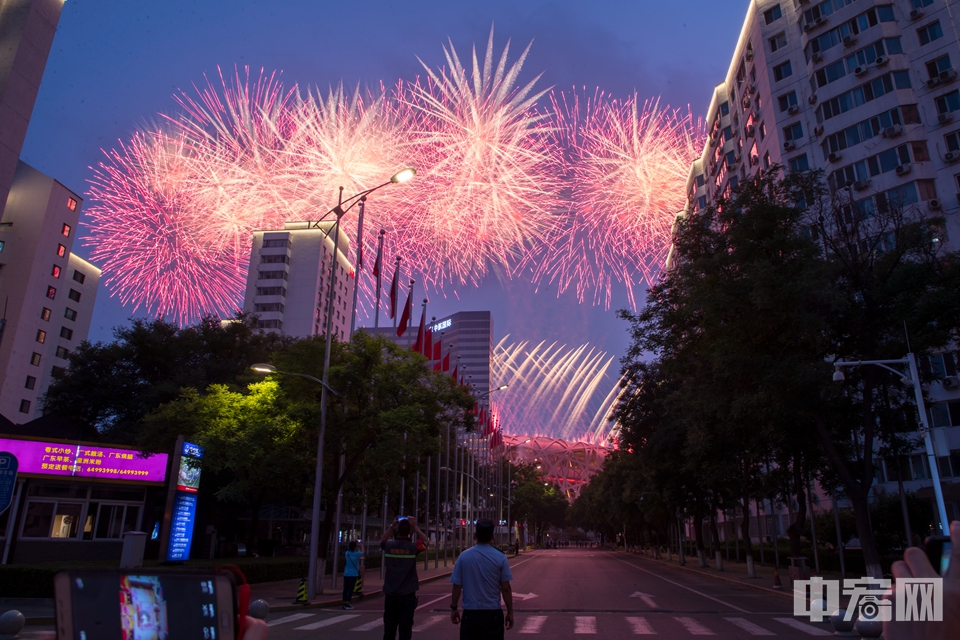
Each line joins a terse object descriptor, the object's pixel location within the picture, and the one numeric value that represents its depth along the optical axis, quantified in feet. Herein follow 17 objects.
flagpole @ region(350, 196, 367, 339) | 84.47
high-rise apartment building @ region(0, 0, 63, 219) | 144.97
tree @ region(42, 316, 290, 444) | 133.49
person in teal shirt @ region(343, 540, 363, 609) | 61.57
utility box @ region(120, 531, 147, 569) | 58.18
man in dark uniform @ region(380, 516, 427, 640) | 28.71
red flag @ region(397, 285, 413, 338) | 98.66
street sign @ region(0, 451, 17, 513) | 58.23
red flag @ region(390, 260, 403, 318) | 95.85
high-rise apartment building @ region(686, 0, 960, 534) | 136.26
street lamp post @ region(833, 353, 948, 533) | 62.85
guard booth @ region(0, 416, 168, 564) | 87.10
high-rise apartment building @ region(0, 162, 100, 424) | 236.22
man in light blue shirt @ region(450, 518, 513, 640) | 21.43
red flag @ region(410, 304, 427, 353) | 103.15
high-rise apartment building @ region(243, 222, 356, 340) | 335.47
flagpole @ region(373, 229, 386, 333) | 91.43
